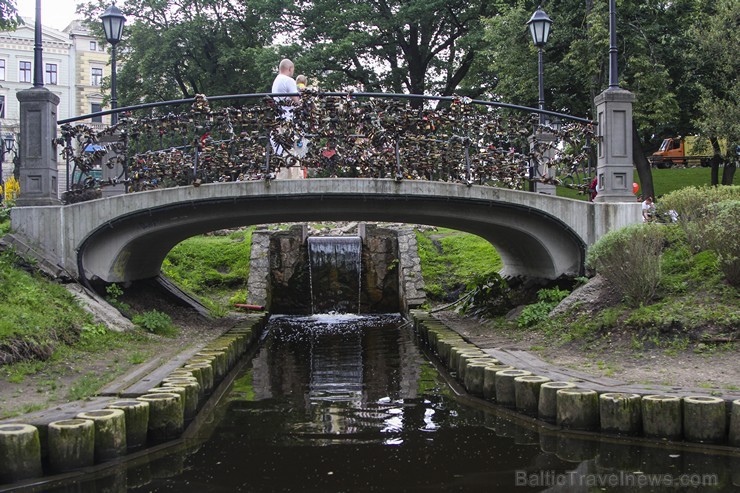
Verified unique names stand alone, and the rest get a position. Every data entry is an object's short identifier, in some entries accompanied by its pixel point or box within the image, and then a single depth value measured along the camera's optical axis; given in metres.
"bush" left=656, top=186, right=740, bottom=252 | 11.81
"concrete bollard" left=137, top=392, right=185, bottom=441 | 7.28
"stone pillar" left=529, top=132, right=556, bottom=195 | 13.66
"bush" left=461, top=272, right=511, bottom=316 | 14.90
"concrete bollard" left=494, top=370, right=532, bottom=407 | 8.52
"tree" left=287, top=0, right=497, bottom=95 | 29.28
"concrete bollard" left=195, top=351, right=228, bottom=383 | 10.18
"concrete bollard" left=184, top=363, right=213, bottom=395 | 9.05
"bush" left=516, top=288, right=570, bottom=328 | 12.77
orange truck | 39.19
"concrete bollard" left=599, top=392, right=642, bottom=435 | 7.23
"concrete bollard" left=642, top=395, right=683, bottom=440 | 7.05
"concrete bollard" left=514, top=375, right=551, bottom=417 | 8.10
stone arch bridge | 12.84
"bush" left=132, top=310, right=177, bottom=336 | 12.88
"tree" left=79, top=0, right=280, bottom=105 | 31.77
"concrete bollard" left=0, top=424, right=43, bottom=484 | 6.04
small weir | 20.86
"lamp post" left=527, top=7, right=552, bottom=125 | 14.99
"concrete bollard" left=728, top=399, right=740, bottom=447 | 6.78
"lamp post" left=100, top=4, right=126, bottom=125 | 14.97
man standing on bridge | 13.35
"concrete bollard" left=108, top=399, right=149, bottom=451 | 6.93
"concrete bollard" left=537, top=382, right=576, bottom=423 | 7.76
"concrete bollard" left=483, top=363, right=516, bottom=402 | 8.91
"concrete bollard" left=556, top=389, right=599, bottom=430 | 7.44
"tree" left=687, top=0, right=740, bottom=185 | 22.55
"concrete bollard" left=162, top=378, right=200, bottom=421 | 8.02
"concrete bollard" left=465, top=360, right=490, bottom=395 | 9.24
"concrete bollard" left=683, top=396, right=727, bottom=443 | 6.88
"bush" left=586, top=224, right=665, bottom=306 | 10.74
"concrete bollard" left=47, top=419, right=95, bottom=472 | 6.29
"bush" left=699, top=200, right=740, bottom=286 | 10.31
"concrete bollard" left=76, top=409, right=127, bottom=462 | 6.54
